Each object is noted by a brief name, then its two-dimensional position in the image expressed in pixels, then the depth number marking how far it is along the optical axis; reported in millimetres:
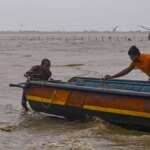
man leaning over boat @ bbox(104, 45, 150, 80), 10094
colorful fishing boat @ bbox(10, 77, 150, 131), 9484
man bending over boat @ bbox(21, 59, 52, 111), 12208
